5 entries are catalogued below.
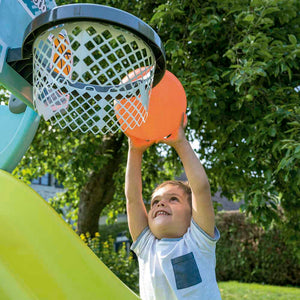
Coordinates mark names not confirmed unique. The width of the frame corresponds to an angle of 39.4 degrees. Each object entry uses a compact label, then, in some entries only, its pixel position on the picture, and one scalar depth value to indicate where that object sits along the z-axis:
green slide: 1.09
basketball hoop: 1.20
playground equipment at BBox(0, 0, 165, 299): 1.12
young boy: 1.69
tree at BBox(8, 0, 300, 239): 3.38
